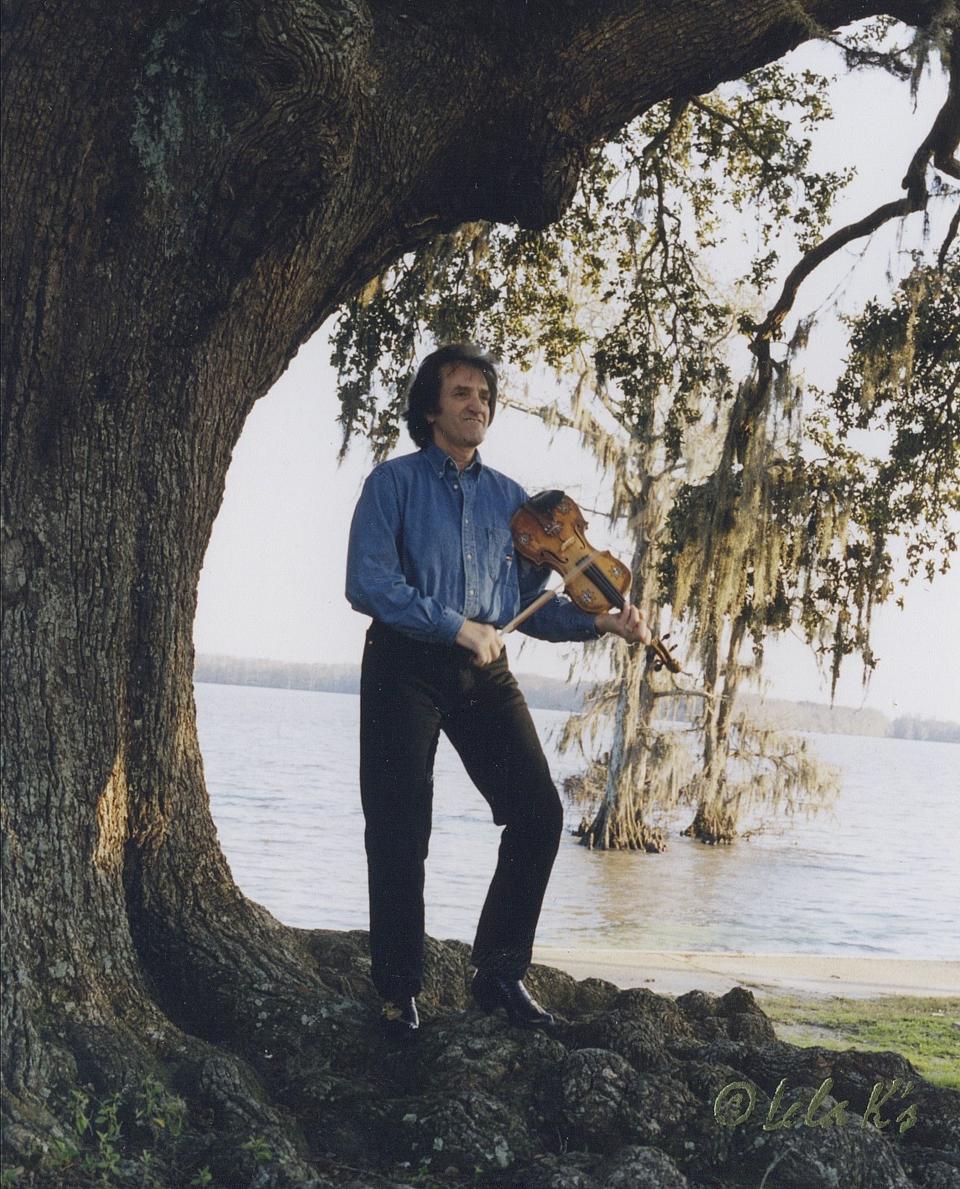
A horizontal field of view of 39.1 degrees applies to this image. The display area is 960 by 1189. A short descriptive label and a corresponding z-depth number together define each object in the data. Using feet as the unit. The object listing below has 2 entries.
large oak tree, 11.22
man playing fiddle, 11.81
